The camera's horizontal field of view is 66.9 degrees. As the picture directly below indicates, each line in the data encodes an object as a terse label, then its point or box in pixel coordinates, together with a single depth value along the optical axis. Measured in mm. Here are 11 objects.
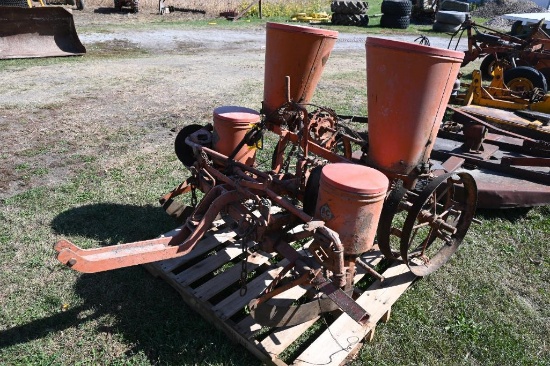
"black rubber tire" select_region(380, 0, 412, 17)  17844
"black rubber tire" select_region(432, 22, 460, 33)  17984
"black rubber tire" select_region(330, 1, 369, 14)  18172
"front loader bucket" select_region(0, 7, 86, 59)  8992
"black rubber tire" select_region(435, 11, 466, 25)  17775
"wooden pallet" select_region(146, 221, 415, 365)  2676
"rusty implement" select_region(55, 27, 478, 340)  2424
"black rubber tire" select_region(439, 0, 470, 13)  21212
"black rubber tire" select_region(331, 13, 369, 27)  18453
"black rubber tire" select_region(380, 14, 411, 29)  18078
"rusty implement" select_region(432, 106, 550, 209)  4285
